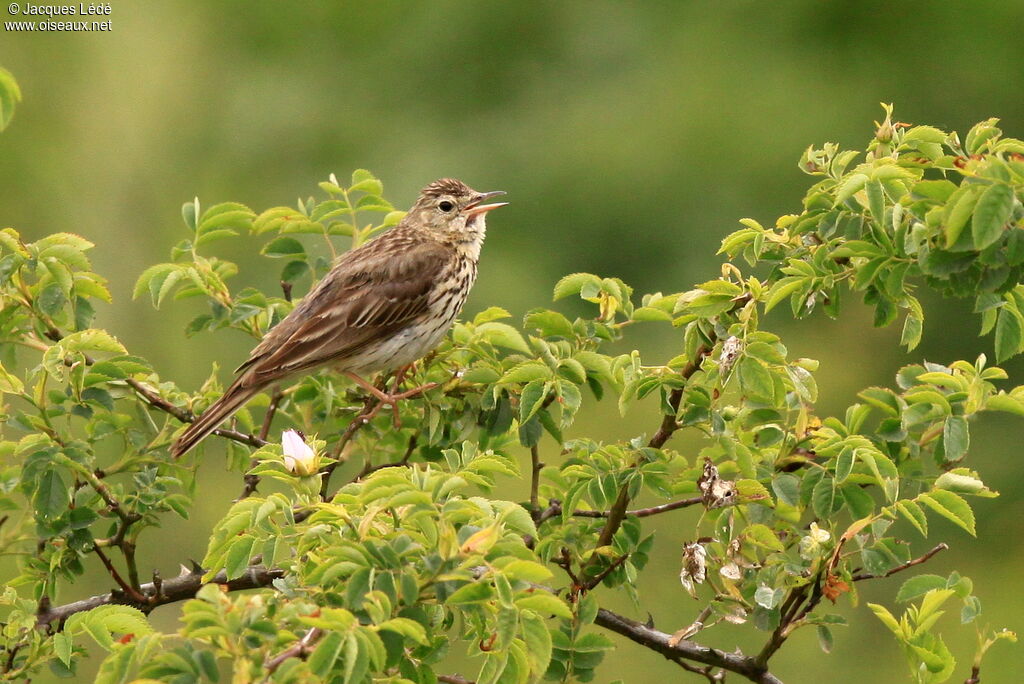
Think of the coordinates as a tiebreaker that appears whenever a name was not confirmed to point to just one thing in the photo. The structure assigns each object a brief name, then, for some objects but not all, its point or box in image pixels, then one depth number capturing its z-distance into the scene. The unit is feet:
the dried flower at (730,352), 24.98
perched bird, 40.04
